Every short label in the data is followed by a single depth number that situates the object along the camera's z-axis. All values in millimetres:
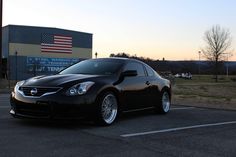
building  65938
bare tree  78562
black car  8492
